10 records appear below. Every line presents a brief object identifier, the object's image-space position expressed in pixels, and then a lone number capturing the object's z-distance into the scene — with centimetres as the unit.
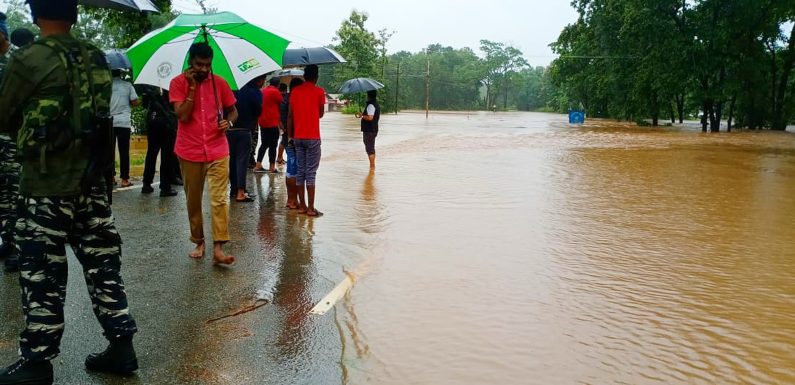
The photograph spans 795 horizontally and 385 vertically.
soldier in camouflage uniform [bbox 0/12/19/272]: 475
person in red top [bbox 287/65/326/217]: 723
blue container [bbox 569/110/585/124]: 4528
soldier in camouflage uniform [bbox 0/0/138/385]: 296
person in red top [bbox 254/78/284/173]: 1033
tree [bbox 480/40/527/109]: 11972
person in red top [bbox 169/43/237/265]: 509
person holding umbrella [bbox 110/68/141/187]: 777
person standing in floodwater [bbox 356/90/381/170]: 1198
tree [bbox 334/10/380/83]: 6044
